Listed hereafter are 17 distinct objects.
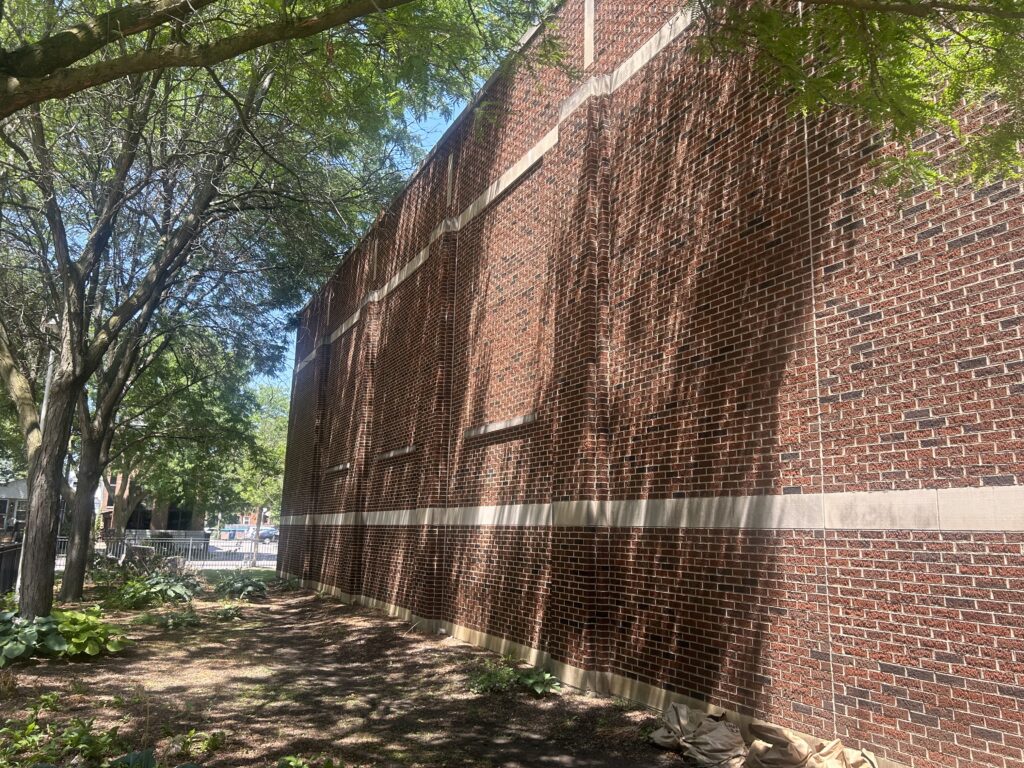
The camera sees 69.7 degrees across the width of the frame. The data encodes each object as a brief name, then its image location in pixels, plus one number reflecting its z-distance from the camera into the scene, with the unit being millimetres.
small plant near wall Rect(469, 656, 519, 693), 8648
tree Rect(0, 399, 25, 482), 21659
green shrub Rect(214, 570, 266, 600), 19234
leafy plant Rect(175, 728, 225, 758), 6102
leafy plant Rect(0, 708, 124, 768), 5848
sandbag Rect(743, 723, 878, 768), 5316
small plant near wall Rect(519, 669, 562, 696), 8340
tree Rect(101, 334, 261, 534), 21000
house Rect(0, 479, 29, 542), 25344
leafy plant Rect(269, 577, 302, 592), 22405
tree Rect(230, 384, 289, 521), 51750
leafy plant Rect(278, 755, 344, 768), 5535
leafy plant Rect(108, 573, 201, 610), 16125
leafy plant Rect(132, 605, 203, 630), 13609
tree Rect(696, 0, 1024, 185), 4414
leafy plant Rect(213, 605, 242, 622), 15112
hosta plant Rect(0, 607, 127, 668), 9508
